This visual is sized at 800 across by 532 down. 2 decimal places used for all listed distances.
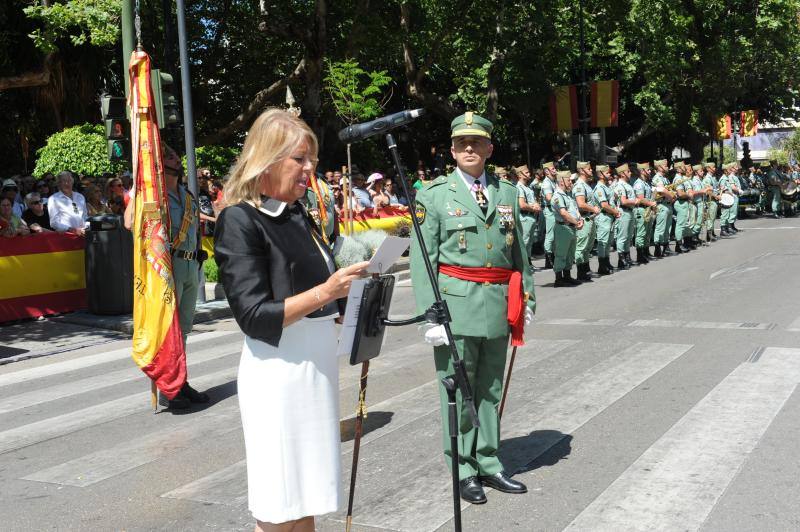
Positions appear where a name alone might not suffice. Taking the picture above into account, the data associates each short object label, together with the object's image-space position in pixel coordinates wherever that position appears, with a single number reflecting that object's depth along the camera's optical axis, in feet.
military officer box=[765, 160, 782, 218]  103.30
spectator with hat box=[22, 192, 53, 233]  43.96
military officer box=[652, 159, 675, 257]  61.98
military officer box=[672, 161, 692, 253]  64.49
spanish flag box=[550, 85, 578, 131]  106.83
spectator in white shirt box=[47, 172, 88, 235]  43.70
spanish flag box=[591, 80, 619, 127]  112.57
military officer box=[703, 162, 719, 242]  70.49
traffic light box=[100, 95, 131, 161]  36.83
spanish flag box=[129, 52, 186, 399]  23.07
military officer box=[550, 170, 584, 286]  47.19
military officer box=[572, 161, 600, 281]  49.06
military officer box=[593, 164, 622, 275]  52.49
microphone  10.70
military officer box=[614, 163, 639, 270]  56.08
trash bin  40.70
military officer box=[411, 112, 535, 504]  15.75
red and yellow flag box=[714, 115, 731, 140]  135.85
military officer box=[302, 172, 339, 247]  21.84
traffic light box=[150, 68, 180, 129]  37.29
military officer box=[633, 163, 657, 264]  58.85
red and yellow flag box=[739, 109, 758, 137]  146.20
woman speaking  9.63
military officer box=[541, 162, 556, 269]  52.90
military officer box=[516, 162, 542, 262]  51.72
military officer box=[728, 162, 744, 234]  78.01
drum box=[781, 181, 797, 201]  103.09
